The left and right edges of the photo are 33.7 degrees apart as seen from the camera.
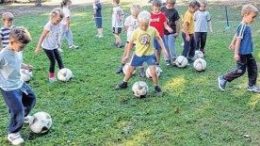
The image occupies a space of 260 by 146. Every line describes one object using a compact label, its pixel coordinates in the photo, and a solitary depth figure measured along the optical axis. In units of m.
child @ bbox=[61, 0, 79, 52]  12.56
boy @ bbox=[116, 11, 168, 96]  8.01
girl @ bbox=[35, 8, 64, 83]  8.55
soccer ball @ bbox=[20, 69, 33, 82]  9.03
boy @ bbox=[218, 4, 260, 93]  7.66
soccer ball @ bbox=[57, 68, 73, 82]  9.11
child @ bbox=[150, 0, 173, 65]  9.59
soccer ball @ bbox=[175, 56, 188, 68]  9.99
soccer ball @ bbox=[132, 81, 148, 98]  7.93
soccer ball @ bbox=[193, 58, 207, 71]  9.73
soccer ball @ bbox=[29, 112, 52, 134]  6.25
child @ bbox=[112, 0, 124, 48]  12.73
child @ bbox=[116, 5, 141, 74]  9.79
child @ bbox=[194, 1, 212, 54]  10.93
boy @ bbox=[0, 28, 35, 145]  5.61
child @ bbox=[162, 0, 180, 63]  10.11
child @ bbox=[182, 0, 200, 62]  10.12
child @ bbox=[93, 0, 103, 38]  14.46
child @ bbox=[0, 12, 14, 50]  8.49
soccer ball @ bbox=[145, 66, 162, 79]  9.17
